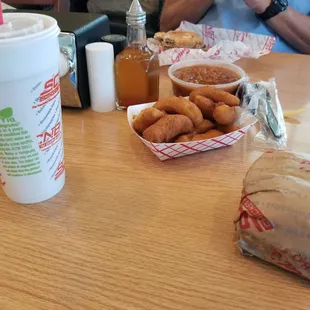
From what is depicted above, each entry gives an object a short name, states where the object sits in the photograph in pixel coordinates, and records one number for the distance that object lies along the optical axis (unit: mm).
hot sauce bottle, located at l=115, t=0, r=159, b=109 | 827
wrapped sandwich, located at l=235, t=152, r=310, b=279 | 447
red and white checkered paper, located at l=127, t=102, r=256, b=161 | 667
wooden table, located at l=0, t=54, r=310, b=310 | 454
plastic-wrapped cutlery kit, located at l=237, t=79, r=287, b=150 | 748
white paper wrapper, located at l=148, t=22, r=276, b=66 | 1062
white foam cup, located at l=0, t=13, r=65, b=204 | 478
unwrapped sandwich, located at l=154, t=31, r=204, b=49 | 1117
